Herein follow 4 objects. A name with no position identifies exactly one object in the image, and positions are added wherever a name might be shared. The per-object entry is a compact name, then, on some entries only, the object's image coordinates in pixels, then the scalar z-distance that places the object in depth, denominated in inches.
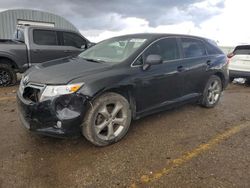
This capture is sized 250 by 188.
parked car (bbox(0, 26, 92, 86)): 269.1
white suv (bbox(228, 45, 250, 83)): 313.9
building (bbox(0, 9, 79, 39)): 727.1
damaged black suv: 114.6
